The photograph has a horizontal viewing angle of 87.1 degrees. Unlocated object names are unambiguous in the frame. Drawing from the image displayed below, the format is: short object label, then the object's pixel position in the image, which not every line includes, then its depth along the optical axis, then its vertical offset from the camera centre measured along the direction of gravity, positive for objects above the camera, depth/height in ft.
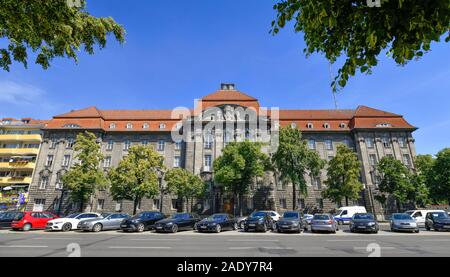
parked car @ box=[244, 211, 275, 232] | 61.93 -5.18
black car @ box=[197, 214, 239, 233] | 60.85 -5.33
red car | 65.36 -5.12
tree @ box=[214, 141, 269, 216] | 97.25 +15.51
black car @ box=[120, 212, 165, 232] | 61.36 -5.17
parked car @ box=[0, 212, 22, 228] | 67.56 -4.48
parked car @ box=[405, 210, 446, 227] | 83.41 -3.99
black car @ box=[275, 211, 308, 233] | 59.11 -5.06
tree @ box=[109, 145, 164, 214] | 89.04 +9.43
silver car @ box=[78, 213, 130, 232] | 63.46 -5.57
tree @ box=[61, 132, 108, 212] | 95.91 +11.12
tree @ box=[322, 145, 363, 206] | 101.14 +11.32
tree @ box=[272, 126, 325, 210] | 100.73 +18.19
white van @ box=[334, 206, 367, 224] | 91.20 -3.71
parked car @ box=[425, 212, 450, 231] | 64.90 -4.82
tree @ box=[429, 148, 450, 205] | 112.68 +11.66
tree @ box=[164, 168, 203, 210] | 101.76 +8.11
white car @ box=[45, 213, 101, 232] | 64.59 -5.69
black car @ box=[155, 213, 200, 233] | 59.72 -5.22
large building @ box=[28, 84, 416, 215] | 120.78 +33.81
